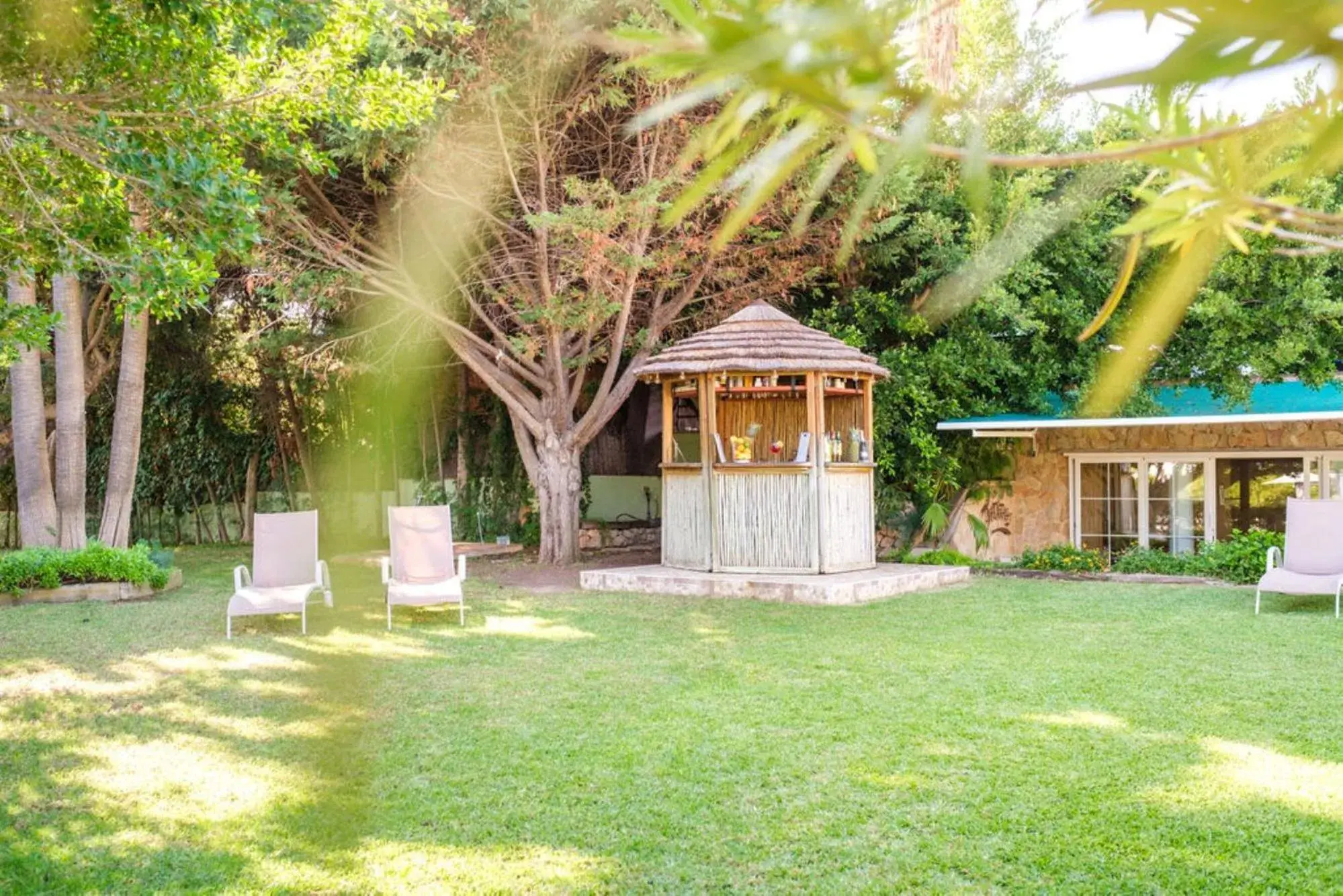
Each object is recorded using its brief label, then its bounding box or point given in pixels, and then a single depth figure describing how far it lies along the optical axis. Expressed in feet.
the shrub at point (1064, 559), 48.37
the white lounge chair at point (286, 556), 35.76
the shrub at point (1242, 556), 43.42
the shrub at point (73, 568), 41.01
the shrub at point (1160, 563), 46.11
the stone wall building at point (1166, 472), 49.26
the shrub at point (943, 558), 50.60
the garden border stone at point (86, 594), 41.16
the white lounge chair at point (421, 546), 37.04
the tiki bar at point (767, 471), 42.14
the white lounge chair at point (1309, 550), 35.04
